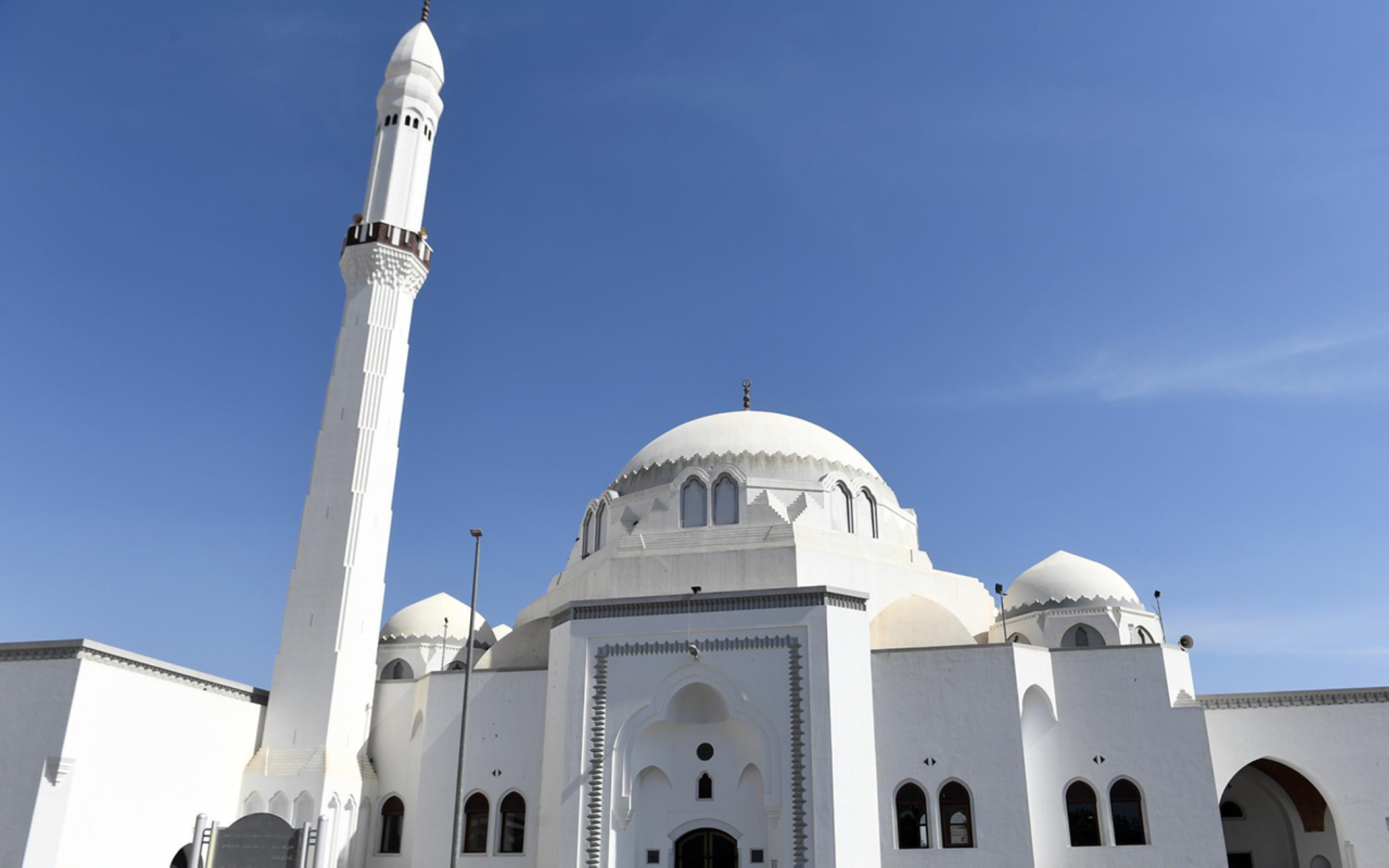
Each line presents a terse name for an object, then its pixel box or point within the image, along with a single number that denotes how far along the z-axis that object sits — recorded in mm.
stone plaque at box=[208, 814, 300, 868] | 14977
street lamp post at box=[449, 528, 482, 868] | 16547
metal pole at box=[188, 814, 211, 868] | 14906
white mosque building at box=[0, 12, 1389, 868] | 18297
